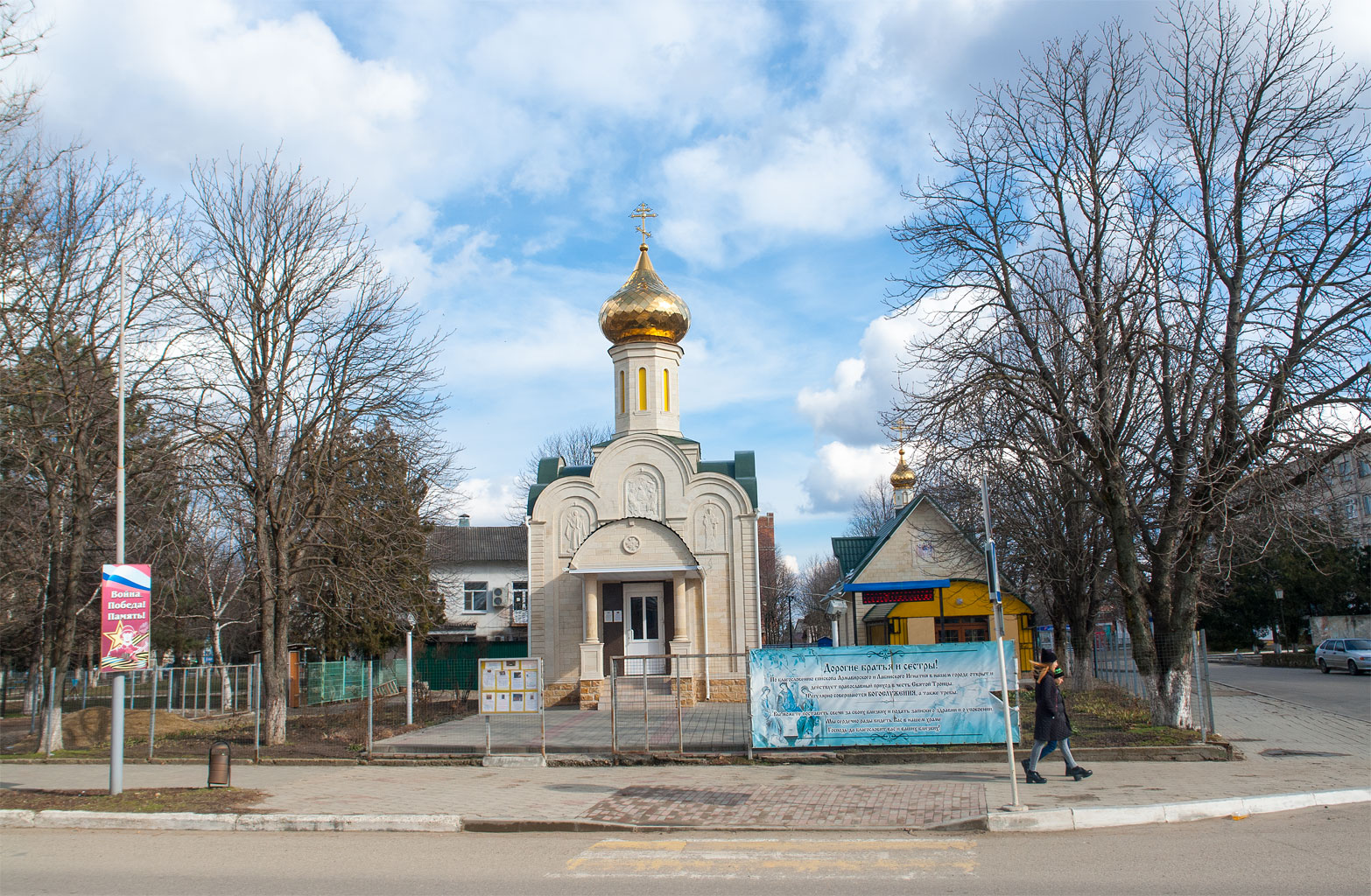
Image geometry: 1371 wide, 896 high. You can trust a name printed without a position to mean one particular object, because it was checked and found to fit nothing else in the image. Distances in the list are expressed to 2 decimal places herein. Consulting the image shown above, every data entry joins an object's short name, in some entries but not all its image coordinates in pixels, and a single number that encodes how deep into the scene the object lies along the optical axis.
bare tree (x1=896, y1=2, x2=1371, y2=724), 13.45
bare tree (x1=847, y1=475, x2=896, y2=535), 67.88
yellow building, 28.69
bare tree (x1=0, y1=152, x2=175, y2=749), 16.08
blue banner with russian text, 13.50
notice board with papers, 16.17
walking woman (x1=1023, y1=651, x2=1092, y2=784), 11.54
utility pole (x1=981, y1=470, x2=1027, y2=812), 9.77
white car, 33.34
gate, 14.87
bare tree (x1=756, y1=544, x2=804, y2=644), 62.59
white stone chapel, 24.33
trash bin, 12.11
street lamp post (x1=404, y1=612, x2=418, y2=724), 17.70
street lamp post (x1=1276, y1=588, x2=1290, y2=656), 47.94
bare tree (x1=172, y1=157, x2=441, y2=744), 16.78
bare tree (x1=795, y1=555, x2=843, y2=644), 71.43
